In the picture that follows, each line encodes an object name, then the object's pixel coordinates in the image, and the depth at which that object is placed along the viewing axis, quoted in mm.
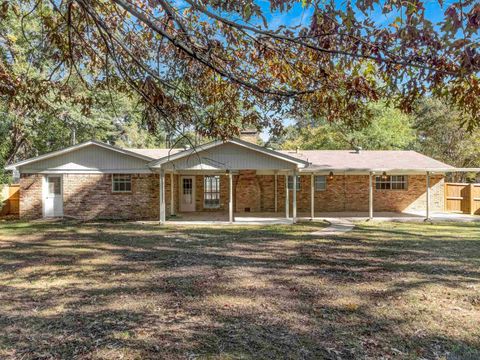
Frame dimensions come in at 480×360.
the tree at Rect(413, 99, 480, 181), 27031
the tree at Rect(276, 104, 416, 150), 25969
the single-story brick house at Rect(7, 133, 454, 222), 14727
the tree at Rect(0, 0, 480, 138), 3020
